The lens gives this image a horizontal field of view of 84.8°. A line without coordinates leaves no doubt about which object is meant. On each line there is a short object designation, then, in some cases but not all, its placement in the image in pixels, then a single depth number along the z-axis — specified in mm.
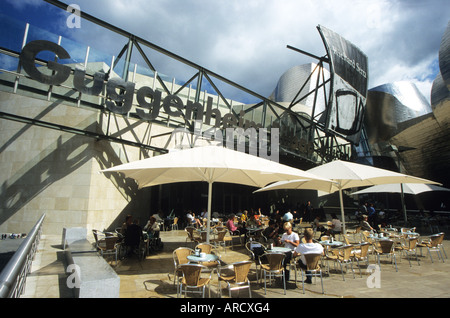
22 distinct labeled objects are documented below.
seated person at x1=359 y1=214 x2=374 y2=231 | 9776
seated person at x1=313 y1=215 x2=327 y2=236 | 9282
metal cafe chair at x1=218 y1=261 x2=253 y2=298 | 4160
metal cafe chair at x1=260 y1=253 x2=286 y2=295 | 4902
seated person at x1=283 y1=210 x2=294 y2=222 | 9108
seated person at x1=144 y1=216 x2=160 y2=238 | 8531
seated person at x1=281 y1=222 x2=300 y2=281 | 5930
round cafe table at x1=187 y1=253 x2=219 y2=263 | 4820
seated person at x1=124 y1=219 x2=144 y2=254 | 7094
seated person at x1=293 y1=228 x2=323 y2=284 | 5195
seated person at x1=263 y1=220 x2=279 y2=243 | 7344
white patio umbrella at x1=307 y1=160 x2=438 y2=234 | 7844
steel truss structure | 10594
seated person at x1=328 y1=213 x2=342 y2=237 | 9359
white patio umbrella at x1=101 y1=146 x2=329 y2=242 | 5246
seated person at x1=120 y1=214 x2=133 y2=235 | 7452
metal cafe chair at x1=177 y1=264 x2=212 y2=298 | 4027
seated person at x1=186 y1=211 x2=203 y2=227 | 12356
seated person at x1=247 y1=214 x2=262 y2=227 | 11176
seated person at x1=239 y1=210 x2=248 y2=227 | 14035
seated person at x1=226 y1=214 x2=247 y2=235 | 9869
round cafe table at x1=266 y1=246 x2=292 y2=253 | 5699
